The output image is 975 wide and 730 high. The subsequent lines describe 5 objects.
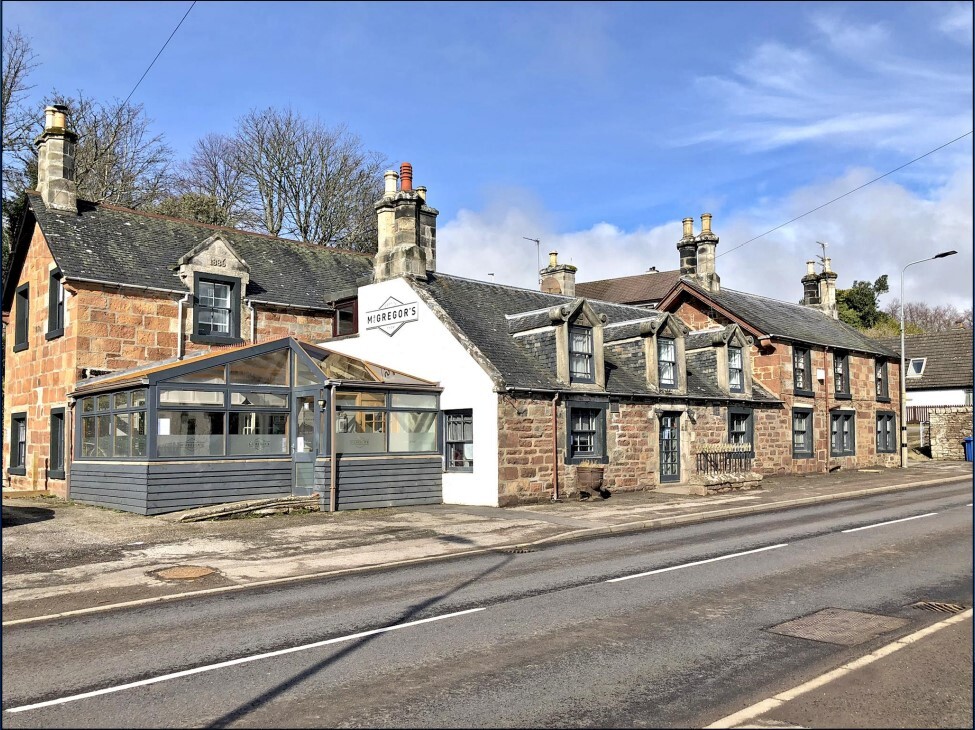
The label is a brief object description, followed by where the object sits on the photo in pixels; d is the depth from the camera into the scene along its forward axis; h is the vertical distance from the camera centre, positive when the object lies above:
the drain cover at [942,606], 9.52 -2.20
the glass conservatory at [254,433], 18.42 -0.36
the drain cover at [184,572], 11.98 -2.26
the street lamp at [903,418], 36.76 -0.06
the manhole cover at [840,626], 8.36 -2.20
